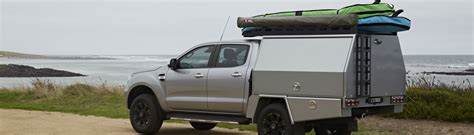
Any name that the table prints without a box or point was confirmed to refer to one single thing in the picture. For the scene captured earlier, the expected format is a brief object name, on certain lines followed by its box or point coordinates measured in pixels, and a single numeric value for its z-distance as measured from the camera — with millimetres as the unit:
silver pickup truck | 9898
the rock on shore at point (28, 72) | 62219
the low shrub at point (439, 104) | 14875
